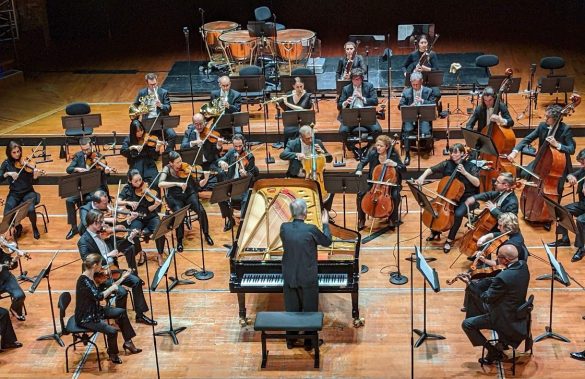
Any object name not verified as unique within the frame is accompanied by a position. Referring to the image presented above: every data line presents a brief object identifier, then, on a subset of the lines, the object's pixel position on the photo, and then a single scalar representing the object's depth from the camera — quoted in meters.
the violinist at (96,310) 8.34
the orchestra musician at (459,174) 10.38
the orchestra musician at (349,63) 13.49
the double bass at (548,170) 10.48
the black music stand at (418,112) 11.86
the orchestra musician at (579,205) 10.14
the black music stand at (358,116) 11.87
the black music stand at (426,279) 7.78
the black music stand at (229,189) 9.73
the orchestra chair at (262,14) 16.16
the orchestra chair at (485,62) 13.93
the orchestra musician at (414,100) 12.55
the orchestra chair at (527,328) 8.00
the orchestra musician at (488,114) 11.33
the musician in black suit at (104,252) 9.09
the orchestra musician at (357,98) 12.67
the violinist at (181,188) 10.82
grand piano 8.75
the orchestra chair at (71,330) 8.45
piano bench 8.29
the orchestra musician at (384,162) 10.63
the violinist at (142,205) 10.53
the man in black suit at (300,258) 8.32
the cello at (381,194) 10.62
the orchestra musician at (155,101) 12.81
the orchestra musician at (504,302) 7.88
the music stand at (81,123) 12.61
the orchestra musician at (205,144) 11.83
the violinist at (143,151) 12.15
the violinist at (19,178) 11.30
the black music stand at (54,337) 9.07
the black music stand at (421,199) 9.10
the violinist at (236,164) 11.09
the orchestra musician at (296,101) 12.70
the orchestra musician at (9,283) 9.24
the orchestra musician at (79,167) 11.42
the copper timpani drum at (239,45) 14.66
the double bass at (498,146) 11.08
